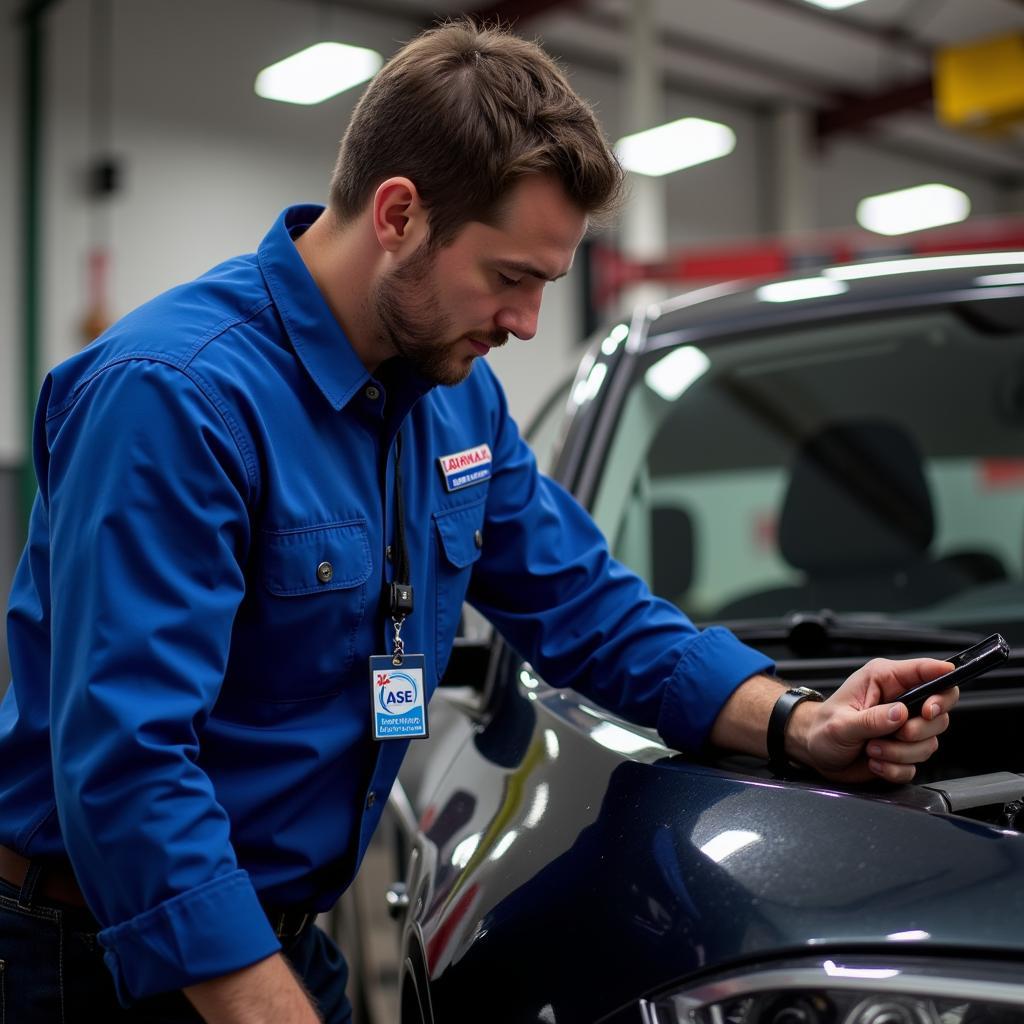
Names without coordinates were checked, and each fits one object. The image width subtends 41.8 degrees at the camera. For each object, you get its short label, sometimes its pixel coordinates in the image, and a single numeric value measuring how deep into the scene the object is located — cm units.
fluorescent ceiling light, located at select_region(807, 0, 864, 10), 952
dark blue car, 93
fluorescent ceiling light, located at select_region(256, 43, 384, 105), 860
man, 105
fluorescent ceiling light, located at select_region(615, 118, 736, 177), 924
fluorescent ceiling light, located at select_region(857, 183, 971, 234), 1327
